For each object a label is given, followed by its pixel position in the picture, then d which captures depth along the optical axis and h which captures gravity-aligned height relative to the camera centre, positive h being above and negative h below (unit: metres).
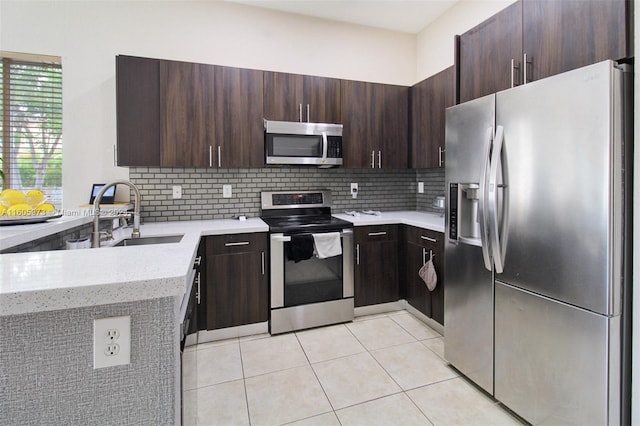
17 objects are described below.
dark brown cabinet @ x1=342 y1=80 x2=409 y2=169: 3.17 +0.84
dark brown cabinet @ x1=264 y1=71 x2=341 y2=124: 2.90 +1.02
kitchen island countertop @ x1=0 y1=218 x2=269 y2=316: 0.66 -0.16
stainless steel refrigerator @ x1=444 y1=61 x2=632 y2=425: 1.35 -0.19
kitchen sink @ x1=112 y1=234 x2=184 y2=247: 2.14 -0.22
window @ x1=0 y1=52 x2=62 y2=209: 2.63 +0.71
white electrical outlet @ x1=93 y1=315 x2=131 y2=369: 0.75 -0.31
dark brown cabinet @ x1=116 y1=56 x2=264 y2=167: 2.58 +0.79
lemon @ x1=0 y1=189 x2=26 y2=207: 1.42 +0.05
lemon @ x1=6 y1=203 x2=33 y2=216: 1.38 +0.00
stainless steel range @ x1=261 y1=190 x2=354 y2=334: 2.73 -0.58
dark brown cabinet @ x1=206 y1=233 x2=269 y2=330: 2.59 -0.59
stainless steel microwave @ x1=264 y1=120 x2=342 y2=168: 2.88 +0.59
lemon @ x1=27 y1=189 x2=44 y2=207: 1.48 +0.05
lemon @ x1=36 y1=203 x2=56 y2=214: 1.48 +0.01
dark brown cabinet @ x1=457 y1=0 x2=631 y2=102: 1.43 +0.87
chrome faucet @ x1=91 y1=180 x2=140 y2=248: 1.64 -0.08
